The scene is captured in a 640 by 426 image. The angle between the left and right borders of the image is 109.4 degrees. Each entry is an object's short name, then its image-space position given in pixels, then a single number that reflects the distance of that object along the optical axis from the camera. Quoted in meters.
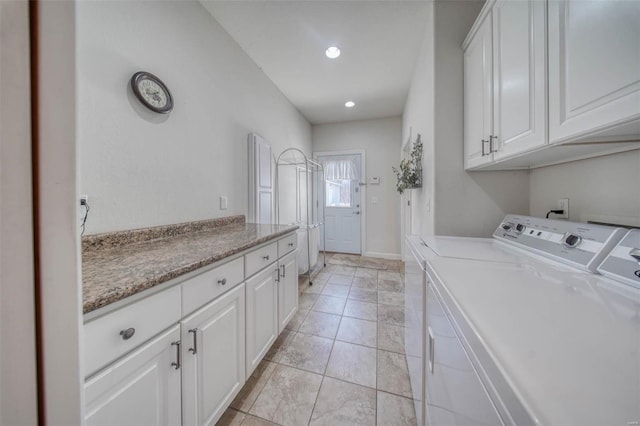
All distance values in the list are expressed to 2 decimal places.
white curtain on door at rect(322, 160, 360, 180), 4.22
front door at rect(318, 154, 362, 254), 4.25
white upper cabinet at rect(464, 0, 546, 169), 0.96
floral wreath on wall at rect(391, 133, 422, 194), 2.15
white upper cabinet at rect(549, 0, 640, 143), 0.63
